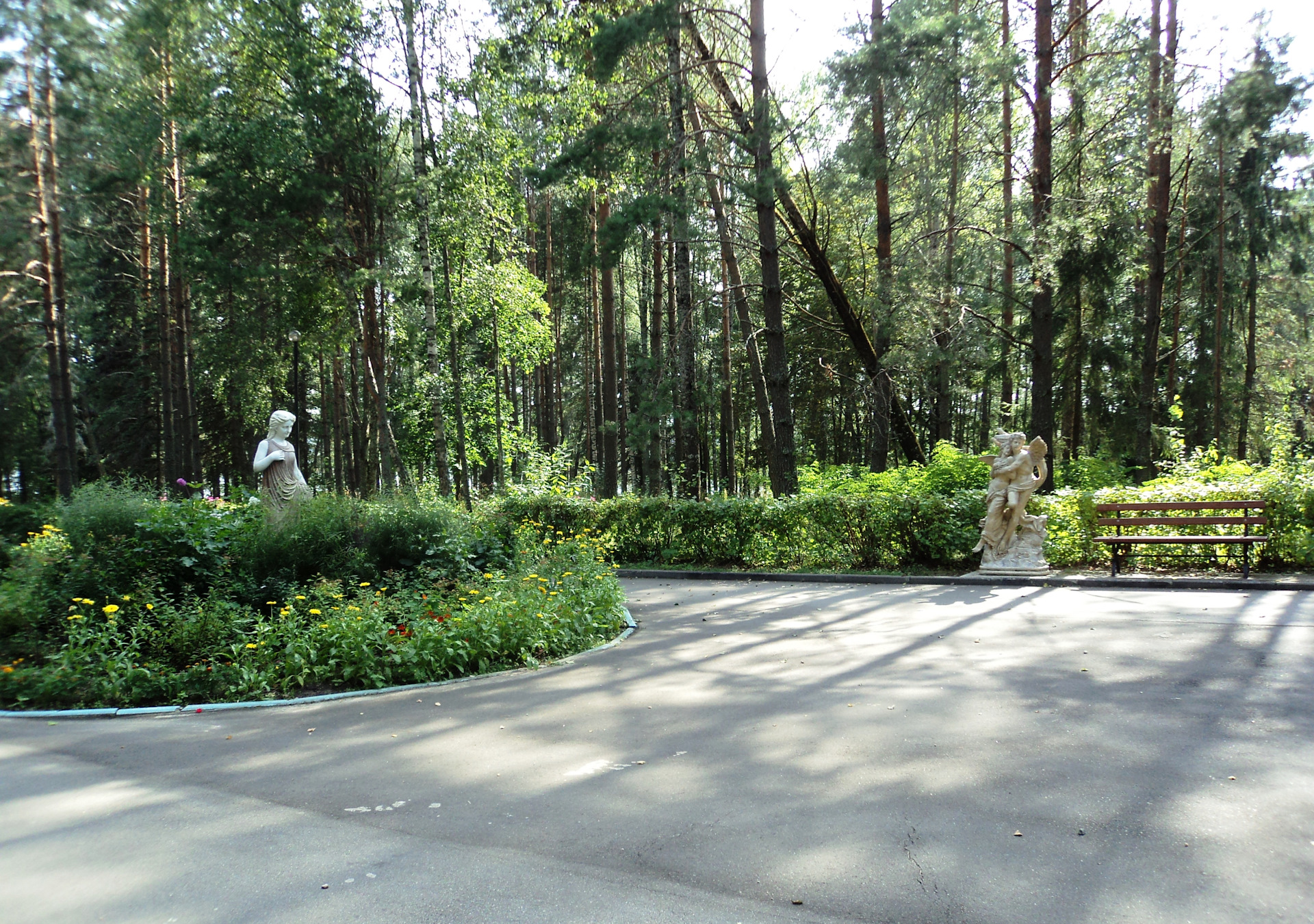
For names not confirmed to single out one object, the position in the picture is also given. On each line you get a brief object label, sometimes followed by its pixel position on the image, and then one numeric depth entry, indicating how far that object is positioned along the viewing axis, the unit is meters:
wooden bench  10.85
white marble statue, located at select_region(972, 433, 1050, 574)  12.27
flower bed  6.68
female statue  11.72
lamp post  27.03
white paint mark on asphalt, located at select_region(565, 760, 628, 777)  4.79
